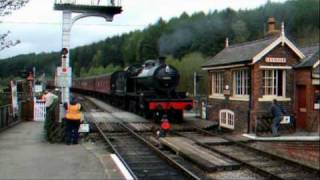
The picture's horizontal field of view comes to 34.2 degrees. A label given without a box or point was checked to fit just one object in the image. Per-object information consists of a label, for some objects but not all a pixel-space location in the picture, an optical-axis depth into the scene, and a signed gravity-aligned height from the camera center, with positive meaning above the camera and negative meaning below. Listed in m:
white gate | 25.47 -1.15
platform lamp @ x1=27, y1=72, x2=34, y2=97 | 29.67 +0.47
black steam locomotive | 24.88 -0.10
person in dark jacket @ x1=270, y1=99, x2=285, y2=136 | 18.97 -0.94
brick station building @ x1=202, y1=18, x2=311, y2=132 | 20.47 +0.42
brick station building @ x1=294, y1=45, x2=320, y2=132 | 19.02 -0.06
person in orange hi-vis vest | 15.73 -1.01
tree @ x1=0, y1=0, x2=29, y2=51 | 13.33 +2.18
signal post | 17.20 +2.56
